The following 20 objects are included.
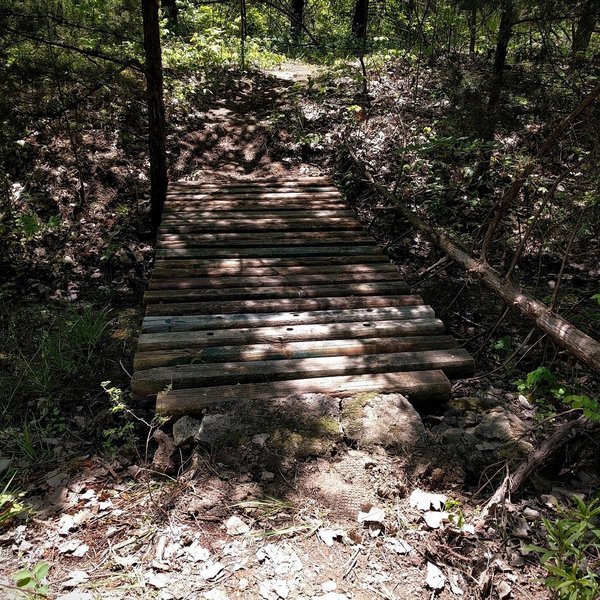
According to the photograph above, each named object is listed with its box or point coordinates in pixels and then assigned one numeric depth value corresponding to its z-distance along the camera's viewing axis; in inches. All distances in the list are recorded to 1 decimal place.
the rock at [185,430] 133.2
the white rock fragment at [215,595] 91.1
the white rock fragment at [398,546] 102.9
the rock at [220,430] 128.7
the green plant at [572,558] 84.7
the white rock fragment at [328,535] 104.0
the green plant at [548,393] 114.5
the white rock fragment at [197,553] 100.0
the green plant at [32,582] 88.0
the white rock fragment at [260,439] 128.0
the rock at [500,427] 137.9
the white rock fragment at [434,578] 95.8
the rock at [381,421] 132.5
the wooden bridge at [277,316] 156.2
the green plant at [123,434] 135.0
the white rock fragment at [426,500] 114.0
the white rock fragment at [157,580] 93.6
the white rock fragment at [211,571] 95.6
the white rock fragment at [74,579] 94.0
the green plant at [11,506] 111.0
